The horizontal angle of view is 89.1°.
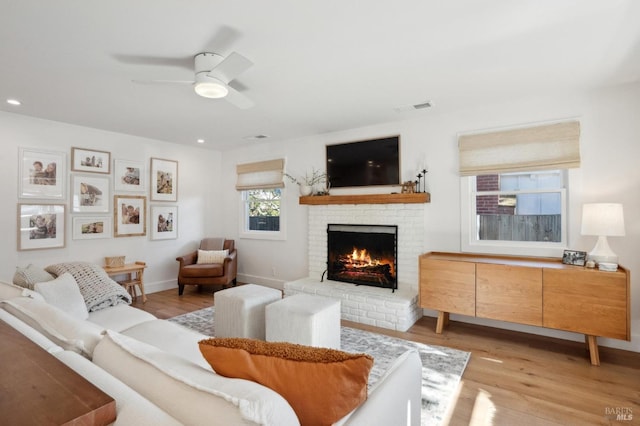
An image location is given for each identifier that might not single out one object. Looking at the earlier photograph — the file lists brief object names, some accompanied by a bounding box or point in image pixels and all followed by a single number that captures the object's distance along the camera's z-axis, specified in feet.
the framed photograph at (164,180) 17.08
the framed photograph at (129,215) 15.65
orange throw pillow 2.97
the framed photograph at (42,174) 12.92
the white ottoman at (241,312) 9.84
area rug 7.10
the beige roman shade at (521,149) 10.42
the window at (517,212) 10.93
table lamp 8.73
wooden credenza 8.58
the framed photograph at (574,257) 9.58
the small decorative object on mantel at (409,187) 13.19
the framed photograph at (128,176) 15.64
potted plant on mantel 15.96
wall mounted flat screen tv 13.96
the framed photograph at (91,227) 14.35
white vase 16.01
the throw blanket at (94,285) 8.82
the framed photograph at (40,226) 12.90
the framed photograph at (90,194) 14.33
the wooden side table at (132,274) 14.24
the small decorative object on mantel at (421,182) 13.16
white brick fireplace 11.91
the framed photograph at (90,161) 14.26
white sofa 2.50
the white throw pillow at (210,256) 17.30
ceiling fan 7.38
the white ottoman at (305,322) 8.64
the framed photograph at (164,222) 17.08
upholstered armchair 16.12
